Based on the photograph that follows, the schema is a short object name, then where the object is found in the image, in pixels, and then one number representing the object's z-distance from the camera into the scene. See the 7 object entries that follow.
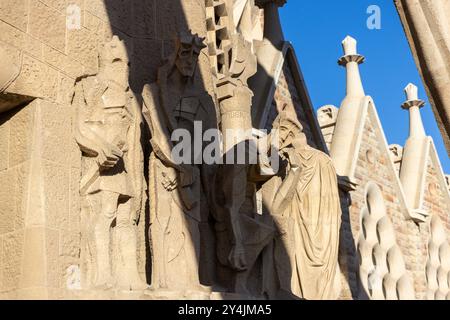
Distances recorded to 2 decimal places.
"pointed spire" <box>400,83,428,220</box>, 28.31
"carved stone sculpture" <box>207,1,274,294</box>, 11.77
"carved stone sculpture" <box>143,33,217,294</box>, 11.02
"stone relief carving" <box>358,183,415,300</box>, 24.00
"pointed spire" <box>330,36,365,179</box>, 23.98
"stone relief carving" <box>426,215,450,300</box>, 27.44
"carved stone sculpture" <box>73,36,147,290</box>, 10.51
